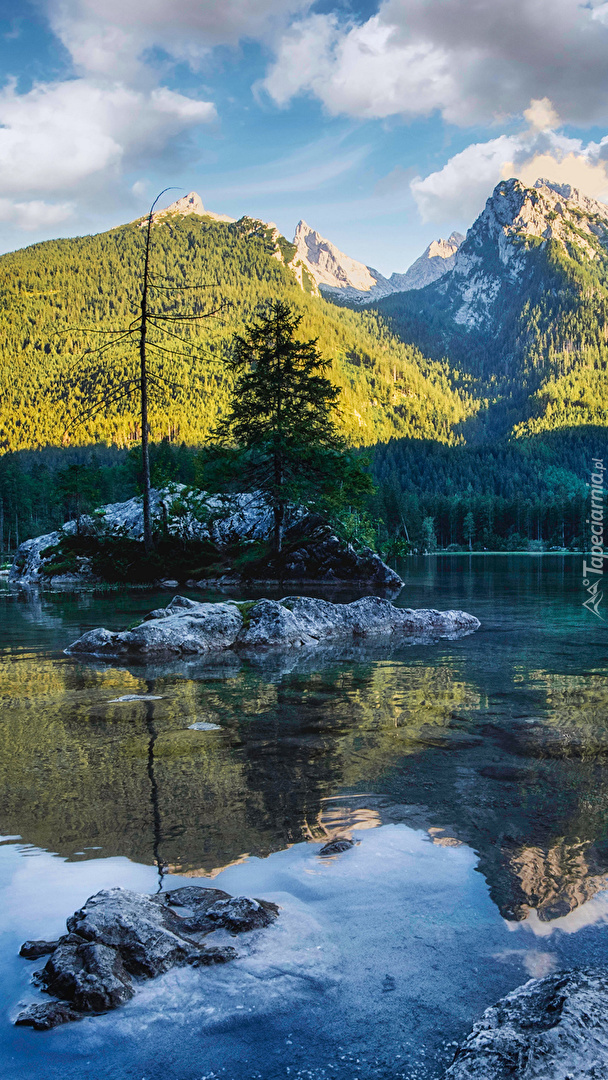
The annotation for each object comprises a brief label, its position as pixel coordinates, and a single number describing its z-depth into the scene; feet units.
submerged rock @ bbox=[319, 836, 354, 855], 14.60
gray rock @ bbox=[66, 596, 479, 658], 44.06
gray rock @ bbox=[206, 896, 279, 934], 11.35
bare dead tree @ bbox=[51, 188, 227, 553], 72.28
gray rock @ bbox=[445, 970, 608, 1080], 7.34
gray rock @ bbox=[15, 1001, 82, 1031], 9.00
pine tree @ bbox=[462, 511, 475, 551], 480.48
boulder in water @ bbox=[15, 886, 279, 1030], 9.41
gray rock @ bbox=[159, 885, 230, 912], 12.21
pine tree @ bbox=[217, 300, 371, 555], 79.66
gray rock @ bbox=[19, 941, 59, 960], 10.59
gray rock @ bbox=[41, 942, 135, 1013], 9.39
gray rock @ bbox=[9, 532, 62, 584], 126.62
